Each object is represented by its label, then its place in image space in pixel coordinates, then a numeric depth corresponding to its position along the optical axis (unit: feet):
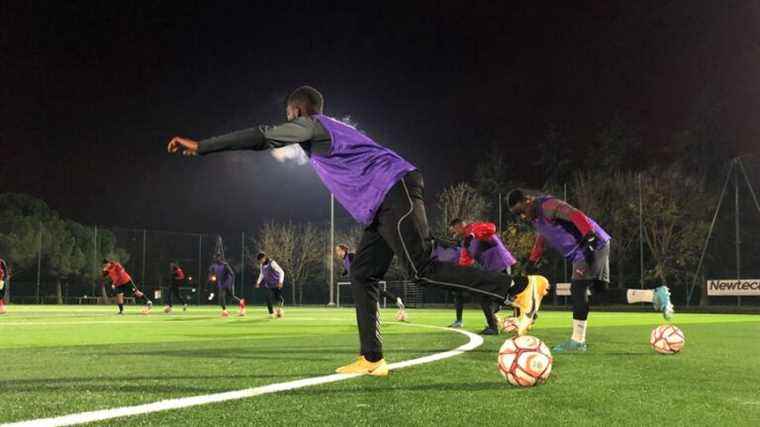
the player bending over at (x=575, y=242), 24.91
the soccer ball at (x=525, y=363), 14.43
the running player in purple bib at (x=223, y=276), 77.77
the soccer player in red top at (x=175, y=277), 84.43
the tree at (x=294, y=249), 188.34
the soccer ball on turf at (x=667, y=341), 23.53
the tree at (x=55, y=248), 144.15
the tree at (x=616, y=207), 132.05
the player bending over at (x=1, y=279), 74.75
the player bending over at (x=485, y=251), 33.14
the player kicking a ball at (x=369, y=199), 14.98
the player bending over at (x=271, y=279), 66.08
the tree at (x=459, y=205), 162.81
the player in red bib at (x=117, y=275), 78.65
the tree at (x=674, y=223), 124.67
